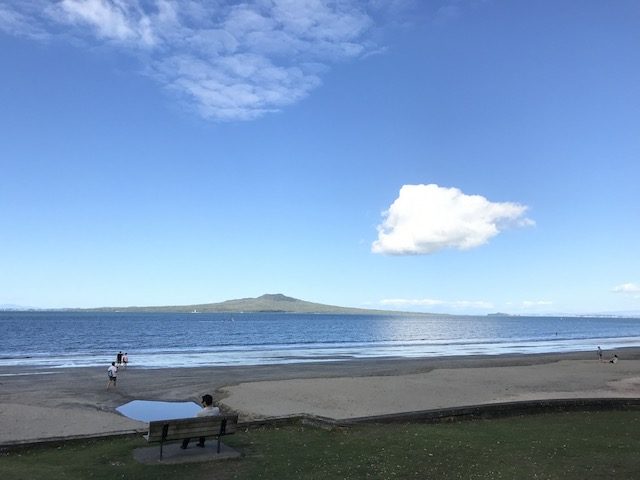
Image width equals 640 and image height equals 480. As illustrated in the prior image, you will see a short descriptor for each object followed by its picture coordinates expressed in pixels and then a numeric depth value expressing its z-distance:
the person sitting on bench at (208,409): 11.23
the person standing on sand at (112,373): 27.86
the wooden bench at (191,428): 9.69
